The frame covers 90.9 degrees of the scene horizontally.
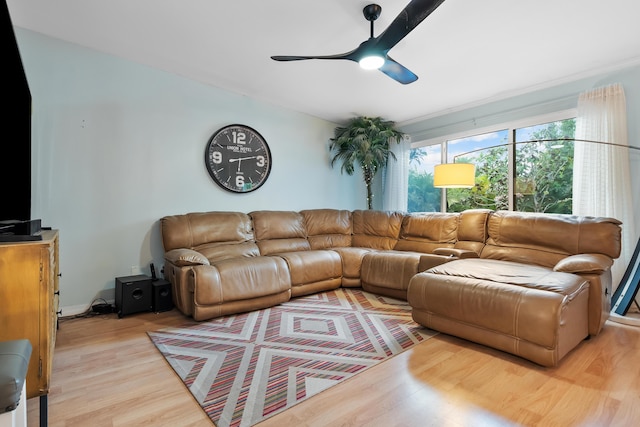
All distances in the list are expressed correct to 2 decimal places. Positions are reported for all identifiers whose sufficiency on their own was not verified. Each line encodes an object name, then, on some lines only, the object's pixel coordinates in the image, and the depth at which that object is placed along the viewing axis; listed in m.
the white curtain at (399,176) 5.04
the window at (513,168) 3.67
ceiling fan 1.73
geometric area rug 1.68
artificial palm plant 4.77
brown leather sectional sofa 2.07
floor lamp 2.78
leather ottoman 1.92
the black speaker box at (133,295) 2.83
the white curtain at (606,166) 3.06
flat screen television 1.62
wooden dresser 1.42
